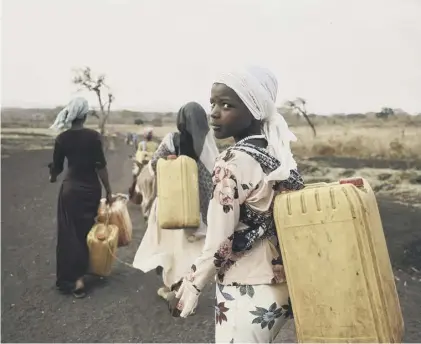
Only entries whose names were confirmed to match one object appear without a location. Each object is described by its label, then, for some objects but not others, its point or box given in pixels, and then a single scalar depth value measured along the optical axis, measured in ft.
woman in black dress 11.44
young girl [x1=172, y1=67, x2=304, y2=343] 5.35
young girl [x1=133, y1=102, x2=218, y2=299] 10.55
